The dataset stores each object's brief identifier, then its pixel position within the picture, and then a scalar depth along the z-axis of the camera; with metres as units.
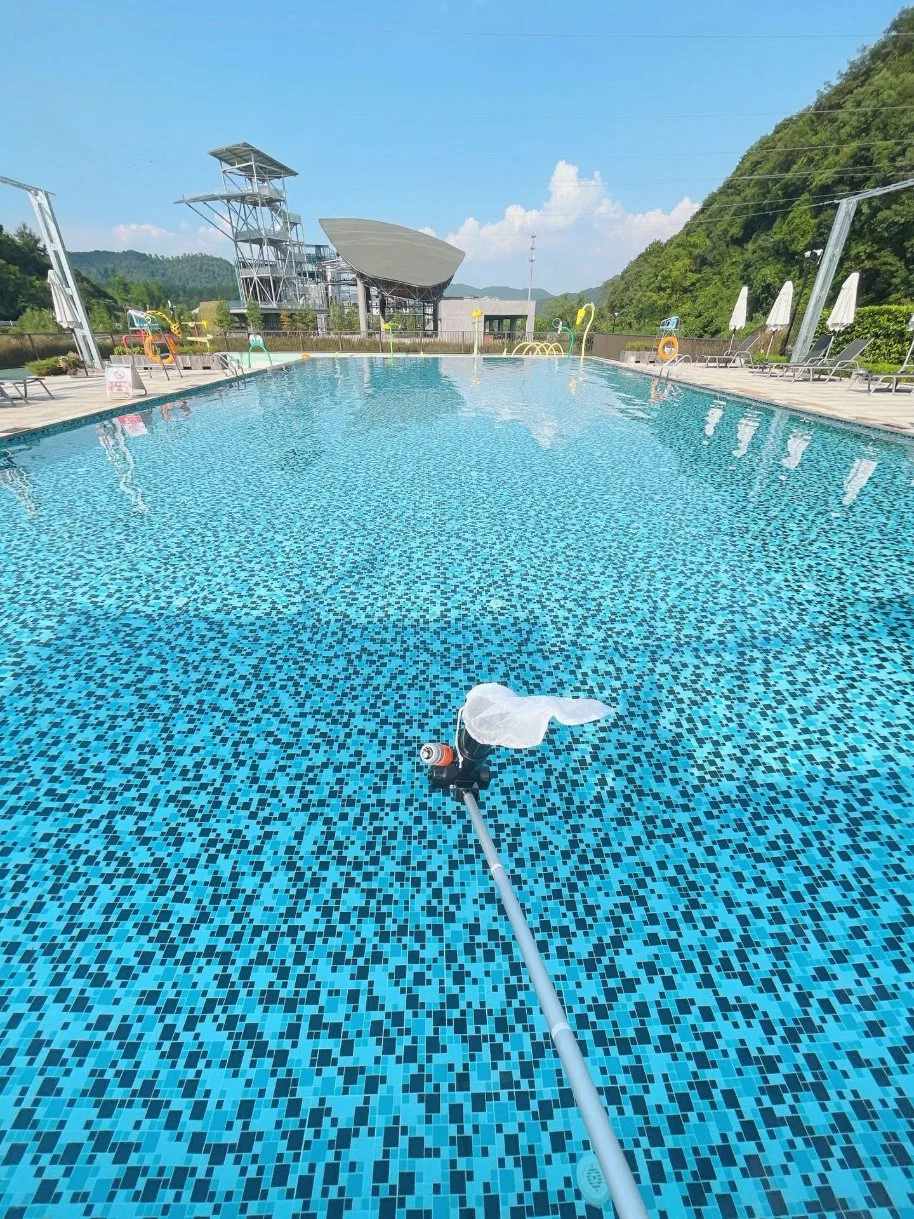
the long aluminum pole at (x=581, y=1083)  1.00
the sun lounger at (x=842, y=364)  14.86
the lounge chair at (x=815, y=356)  16.00
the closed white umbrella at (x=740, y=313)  20.44
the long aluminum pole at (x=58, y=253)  15.42
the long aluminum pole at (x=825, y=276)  15.88
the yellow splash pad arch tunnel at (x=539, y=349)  28.55
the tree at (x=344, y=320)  43.41
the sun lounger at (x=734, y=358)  21.38
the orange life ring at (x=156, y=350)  16.84
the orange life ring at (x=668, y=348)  20.88
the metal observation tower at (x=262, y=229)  41.97
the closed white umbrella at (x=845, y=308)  14.80
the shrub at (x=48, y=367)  16.25
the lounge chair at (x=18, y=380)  11.21
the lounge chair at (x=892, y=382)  13.16
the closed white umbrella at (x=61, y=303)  15.24
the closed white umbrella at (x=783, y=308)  17.69
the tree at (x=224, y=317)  49.31
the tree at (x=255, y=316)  43.44
